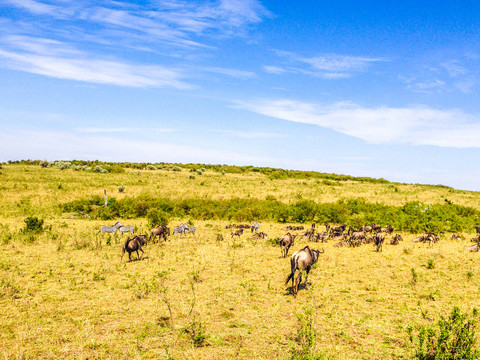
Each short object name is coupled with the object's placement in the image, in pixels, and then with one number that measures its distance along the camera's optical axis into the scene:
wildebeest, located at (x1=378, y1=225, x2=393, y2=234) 20.27
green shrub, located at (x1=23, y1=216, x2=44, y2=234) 18.80
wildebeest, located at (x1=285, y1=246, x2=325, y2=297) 9.94
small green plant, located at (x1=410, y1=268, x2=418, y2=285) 11.04
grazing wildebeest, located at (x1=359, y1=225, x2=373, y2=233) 20.42
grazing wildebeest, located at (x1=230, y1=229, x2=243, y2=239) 19.97
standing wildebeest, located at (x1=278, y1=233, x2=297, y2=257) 14.62
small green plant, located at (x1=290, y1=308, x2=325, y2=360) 6.08
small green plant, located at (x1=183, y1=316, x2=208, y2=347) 7.23
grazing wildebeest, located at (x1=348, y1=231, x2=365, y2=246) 17.35
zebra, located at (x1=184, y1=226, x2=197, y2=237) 19.83
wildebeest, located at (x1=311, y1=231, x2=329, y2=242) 18.62
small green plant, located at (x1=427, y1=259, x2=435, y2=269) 12.87
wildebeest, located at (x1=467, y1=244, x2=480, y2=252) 15.79
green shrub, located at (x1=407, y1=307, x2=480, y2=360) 5.93
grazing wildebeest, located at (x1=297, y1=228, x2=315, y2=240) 19.50
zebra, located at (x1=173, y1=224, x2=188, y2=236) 20.00
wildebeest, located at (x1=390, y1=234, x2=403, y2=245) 18.19
